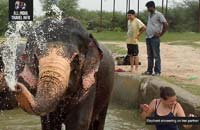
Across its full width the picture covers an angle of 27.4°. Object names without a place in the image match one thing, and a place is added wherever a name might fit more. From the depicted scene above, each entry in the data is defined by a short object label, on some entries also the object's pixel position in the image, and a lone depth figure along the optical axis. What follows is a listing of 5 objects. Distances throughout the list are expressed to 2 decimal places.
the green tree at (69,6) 35.48
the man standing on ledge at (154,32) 10.18
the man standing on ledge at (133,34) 11.07
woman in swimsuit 4.94
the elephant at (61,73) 4.14
